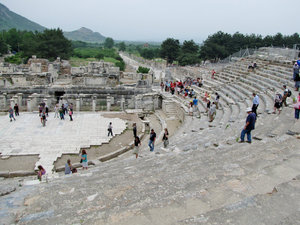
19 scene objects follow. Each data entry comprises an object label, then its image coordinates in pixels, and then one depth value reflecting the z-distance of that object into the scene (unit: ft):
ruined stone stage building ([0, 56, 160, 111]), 68.90
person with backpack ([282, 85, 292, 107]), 40.12
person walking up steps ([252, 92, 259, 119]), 39.70
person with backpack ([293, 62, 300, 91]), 48.75
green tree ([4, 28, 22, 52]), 256.93
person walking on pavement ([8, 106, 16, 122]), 53.50
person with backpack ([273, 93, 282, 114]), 39.01
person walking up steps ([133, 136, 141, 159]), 37.78
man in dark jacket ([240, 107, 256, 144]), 26.71
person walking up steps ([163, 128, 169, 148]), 35.53
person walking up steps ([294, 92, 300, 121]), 31.99
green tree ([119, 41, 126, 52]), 453.90
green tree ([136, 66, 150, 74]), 146.51
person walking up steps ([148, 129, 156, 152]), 36.94
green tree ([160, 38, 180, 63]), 194.70
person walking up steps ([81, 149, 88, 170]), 33.46
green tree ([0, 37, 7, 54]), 203.00
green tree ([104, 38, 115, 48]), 555.12
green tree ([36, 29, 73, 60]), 179.63
